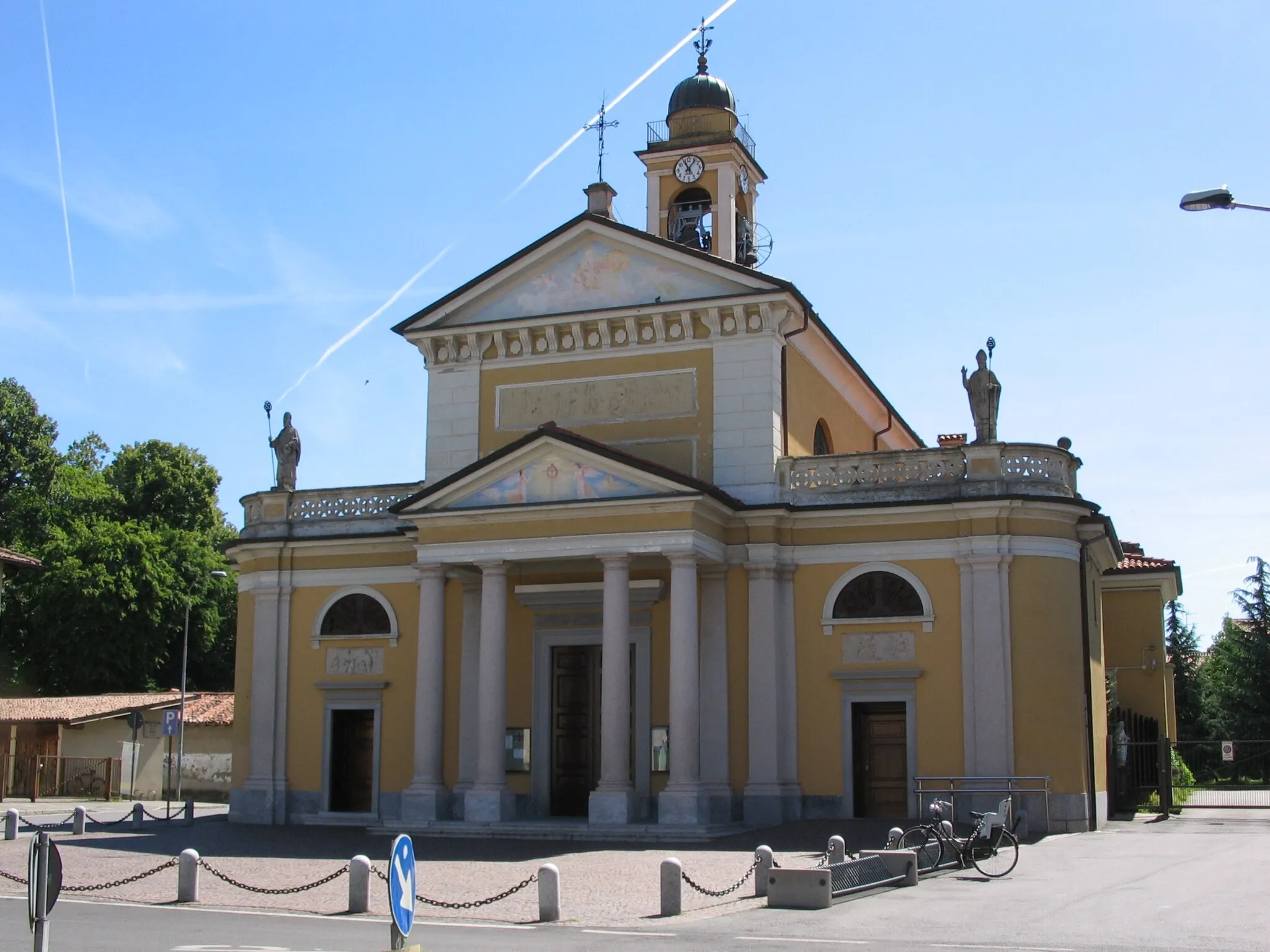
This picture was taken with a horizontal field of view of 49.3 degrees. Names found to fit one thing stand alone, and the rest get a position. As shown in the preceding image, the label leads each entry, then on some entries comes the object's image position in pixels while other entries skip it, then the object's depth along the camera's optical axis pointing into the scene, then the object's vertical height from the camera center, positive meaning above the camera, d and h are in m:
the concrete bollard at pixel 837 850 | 17.12 -2.10
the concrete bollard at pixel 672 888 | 15.02 -2.26
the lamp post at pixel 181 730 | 31.78 -1.23
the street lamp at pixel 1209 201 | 14.88 +5.14
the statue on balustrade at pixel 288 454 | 31.83 +5.10
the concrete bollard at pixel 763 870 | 16.34 -2.24
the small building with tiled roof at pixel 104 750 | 43.38 -2.35
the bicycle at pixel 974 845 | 18.27 -2.21
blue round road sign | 9.10 -1.38
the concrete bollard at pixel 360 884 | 15.58 -2.33
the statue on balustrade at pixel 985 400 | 26.52 +5.32
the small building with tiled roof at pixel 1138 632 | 37.00 +1.31
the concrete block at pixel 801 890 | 15.35 -2.34
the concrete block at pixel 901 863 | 17.09 -2.25
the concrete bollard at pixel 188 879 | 16.55 -2.42
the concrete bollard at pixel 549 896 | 14.86 -2.33
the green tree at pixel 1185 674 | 58.00 +0.30
